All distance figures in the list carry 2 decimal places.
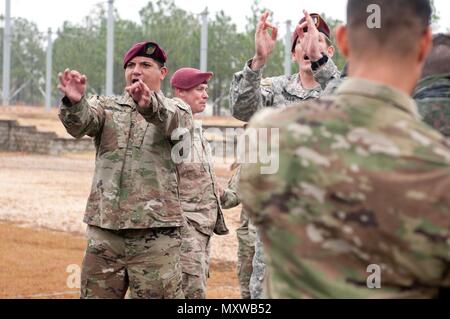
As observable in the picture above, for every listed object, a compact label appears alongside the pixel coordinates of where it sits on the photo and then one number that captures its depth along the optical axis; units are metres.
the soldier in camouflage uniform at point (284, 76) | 6.31
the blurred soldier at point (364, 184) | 3.00
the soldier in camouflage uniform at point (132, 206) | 7.91
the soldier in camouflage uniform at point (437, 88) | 4.38
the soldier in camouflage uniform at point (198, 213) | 9.76
